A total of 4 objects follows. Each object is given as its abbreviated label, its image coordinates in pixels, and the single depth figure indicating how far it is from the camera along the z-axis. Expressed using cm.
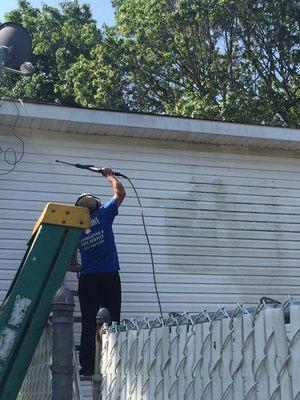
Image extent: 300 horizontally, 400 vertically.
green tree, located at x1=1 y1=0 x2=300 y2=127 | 1881
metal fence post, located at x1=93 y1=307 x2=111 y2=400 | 388
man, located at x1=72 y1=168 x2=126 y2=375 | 562
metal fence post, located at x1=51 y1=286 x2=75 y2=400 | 319
